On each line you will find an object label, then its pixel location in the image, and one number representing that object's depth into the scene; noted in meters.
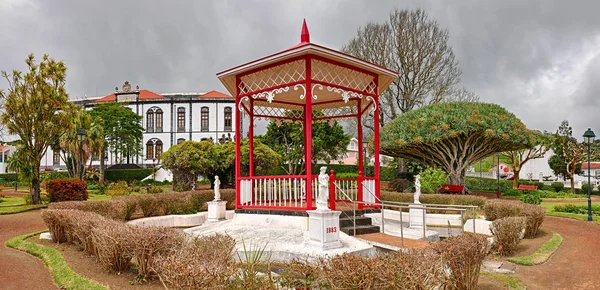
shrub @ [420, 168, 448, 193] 19.78
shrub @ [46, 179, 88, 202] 16.30
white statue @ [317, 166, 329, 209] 7.63
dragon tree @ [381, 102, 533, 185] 21.80
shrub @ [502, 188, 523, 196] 26.63
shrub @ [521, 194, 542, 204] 15.85
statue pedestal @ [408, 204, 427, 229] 10.53
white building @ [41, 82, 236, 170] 53.81
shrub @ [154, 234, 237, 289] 4.01
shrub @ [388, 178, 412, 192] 25.72
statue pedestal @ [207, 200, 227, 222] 12.83
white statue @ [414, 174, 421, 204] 10.86
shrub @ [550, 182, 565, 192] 32.84
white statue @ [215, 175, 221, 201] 12.93
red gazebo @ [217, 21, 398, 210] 9.44
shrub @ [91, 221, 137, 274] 6.05
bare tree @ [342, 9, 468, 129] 30.62
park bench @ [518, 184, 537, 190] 29.62
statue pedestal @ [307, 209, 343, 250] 7.47
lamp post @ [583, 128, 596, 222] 14.71
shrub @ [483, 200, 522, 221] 11.11
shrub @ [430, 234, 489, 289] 4.98
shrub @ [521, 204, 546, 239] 10.09
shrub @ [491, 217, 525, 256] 8.51
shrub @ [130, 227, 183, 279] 5.87
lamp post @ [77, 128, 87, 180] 18.22
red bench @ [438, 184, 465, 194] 22.59
